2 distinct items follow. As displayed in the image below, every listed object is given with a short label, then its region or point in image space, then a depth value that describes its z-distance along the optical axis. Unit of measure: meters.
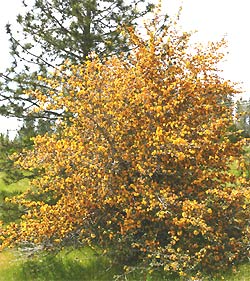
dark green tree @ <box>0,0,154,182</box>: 13.27
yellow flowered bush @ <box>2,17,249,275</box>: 9.36
